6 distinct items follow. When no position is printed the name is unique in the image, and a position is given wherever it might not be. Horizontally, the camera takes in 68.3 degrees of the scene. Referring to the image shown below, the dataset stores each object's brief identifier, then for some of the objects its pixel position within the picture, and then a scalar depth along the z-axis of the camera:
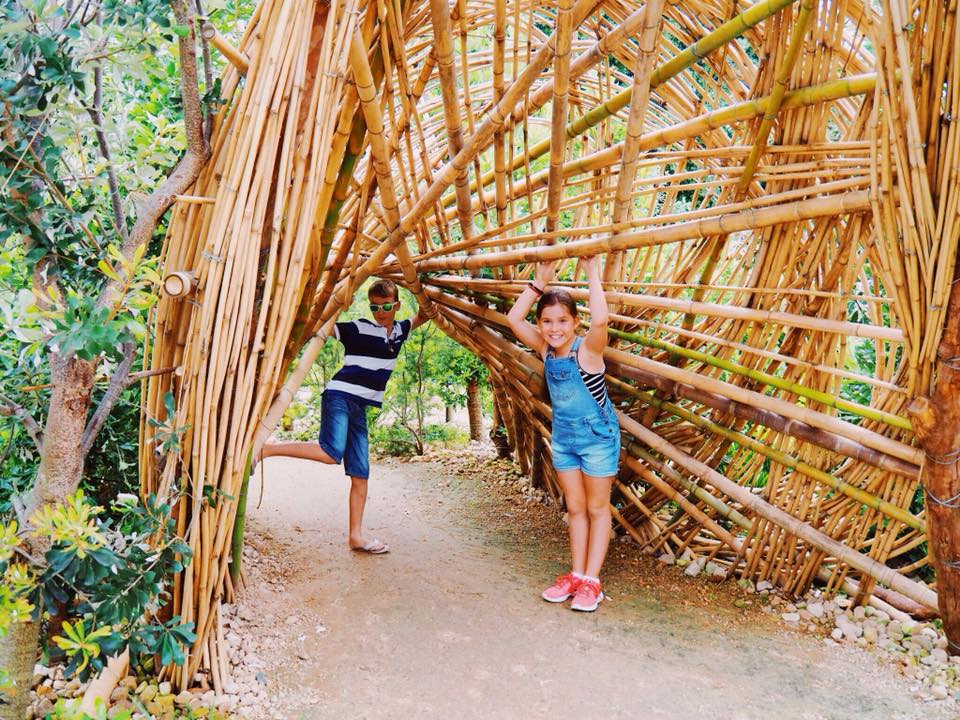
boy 2.98
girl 2.55
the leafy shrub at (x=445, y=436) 5.48
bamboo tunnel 1.70
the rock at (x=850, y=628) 2.34
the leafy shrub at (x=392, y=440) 5.15
